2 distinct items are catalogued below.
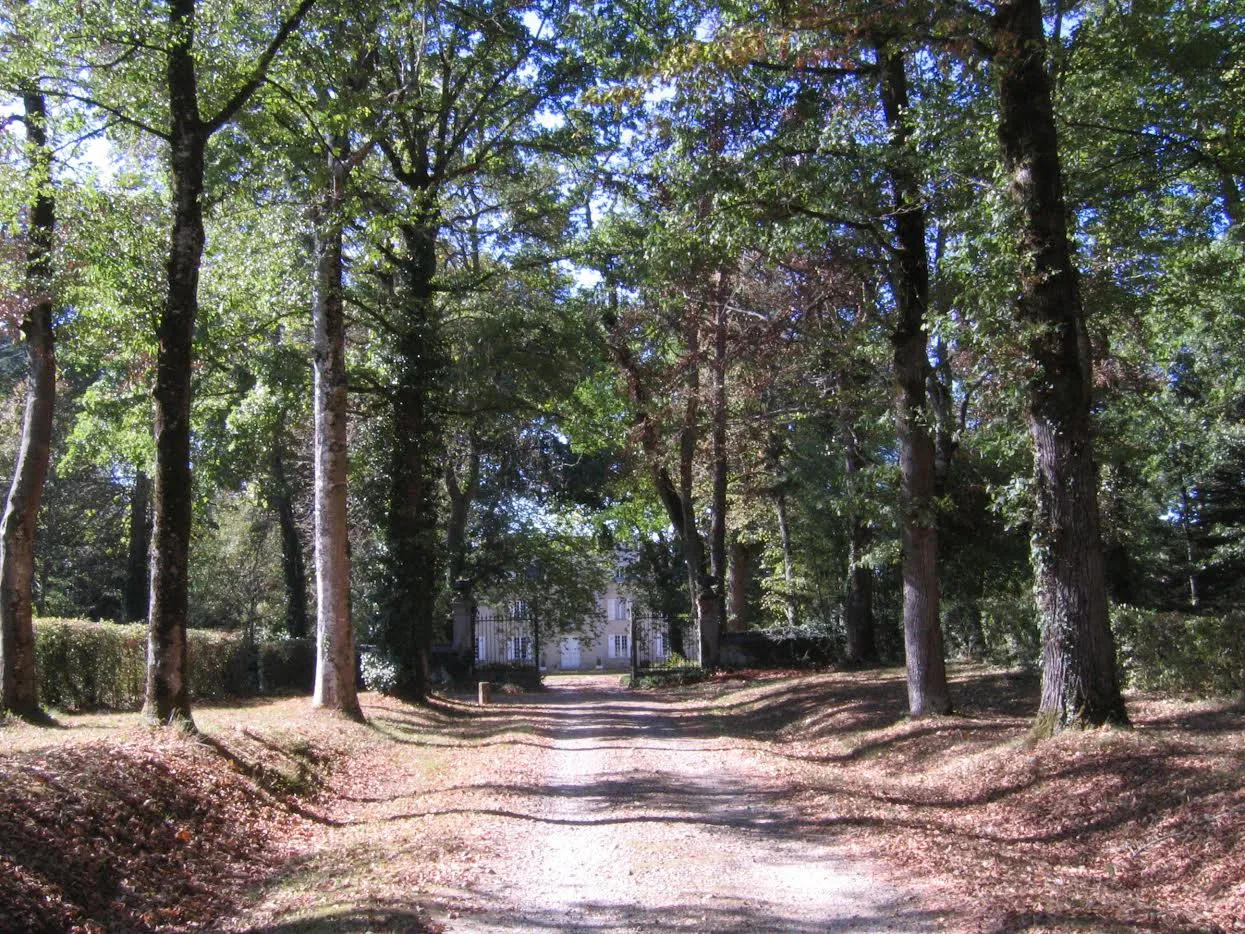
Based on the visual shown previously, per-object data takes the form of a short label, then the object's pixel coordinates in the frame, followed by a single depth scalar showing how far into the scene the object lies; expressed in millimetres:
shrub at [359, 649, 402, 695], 19203
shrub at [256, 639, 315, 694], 23484
